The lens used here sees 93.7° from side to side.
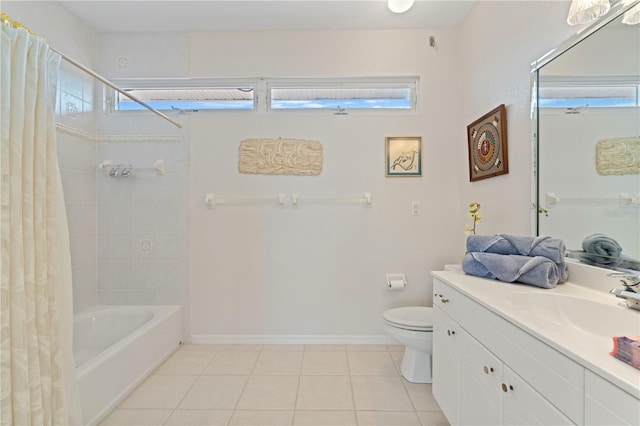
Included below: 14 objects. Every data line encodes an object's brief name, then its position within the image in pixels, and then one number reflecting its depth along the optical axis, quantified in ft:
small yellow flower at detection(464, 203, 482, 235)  6.40
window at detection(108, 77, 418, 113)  8.11
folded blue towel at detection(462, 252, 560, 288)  3.98
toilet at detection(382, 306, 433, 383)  5.92
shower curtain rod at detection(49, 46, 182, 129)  4.83
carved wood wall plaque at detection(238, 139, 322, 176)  7.95
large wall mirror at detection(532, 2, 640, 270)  3.52
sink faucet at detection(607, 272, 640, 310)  2.97
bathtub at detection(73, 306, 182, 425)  5.07
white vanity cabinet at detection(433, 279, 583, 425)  2.54
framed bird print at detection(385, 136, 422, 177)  7.98
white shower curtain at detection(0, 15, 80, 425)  3.44
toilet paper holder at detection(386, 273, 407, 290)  7.69
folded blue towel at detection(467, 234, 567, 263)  4.16
